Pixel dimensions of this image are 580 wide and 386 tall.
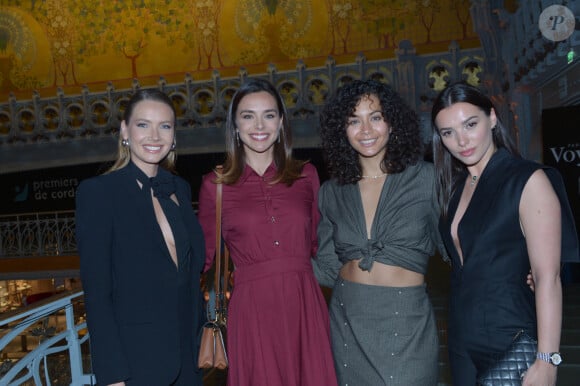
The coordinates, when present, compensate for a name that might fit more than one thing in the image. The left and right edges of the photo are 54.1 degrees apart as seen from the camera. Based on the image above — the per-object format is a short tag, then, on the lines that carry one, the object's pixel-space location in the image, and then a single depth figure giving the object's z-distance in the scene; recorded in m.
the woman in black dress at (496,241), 1.79
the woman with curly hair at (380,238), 2.26
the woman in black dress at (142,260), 1.96
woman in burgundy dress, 2.43
